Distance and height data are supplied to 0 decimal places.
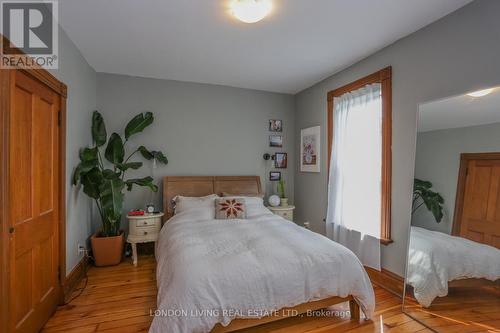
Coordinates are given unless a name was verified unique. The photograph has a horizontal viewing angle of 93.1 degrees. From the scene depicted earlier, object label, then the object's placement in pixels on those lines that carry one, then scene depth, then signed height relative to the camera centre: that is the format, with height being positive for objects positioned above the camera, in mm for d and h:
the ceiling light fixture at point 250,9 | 1846 +1205
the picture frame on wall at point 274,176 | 4227 -267
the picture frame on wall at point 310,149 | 3729 +207
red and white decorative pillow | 3045 -634
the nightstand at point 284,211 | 3830 -809
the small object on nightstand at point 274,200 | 3922 -656
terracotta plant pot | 2963 -1162
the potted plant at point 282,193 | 4035 -556
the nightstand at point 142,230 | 3119 -954
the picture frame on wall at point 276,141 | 4227 +362
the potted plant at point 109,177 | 2627 -226
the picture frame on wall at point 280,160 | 4246 +21
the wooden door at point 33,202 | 1571 -351
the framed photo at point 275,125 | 4223 +645
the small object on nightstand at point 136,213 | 3201 -743
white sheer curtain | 2705 -143
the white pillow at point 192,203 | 3135 -592
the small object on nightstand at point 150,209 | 3345 -712
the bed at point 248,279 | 1535 -857
